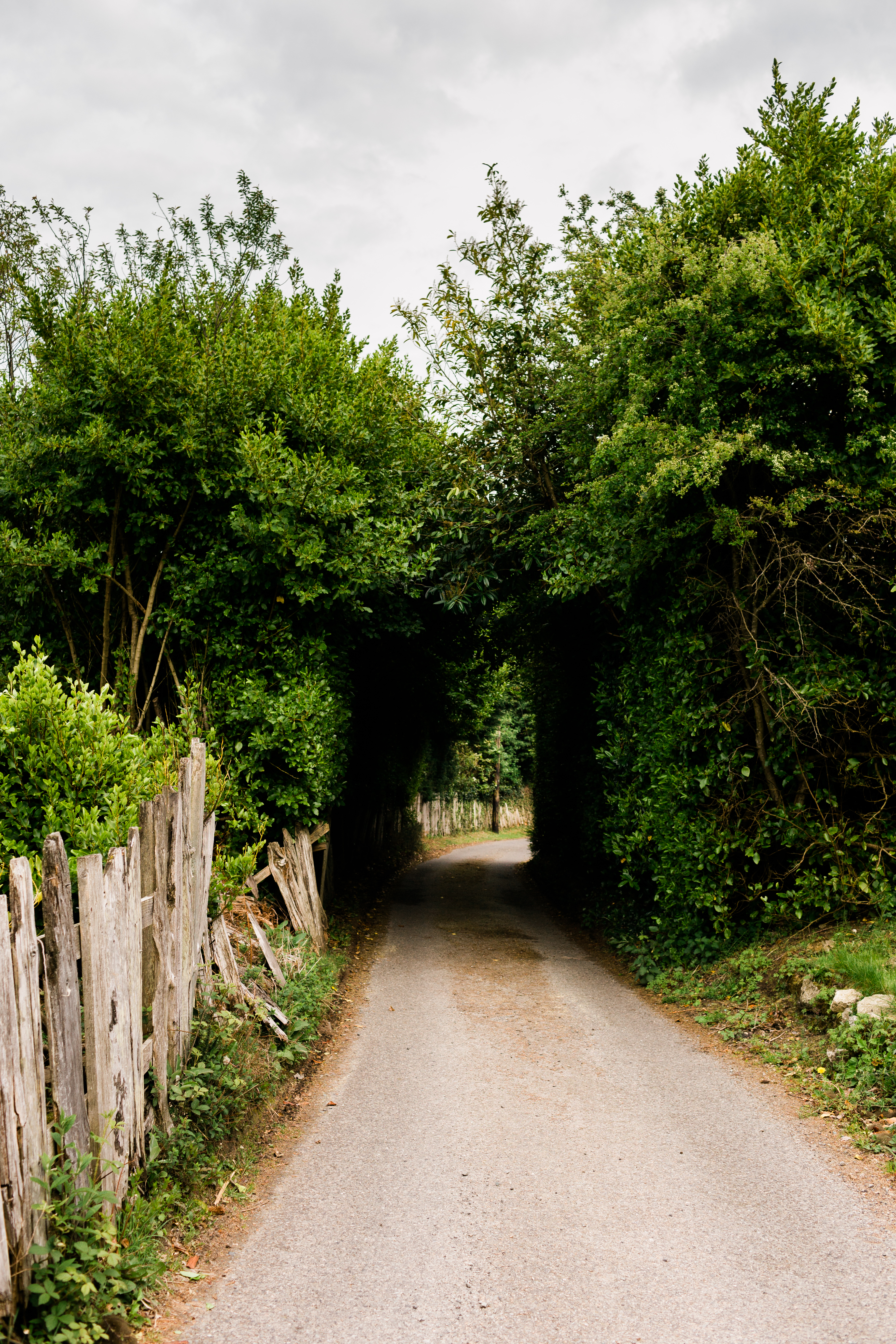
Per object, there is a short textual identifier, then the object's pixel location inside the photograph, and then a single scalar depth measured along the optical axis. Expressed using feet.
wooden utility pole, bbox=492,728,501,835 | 134.51
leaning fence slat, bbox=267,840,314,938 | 31.68
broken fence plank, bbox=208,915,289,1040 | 21.45
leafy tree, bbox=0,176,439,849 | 30.58
